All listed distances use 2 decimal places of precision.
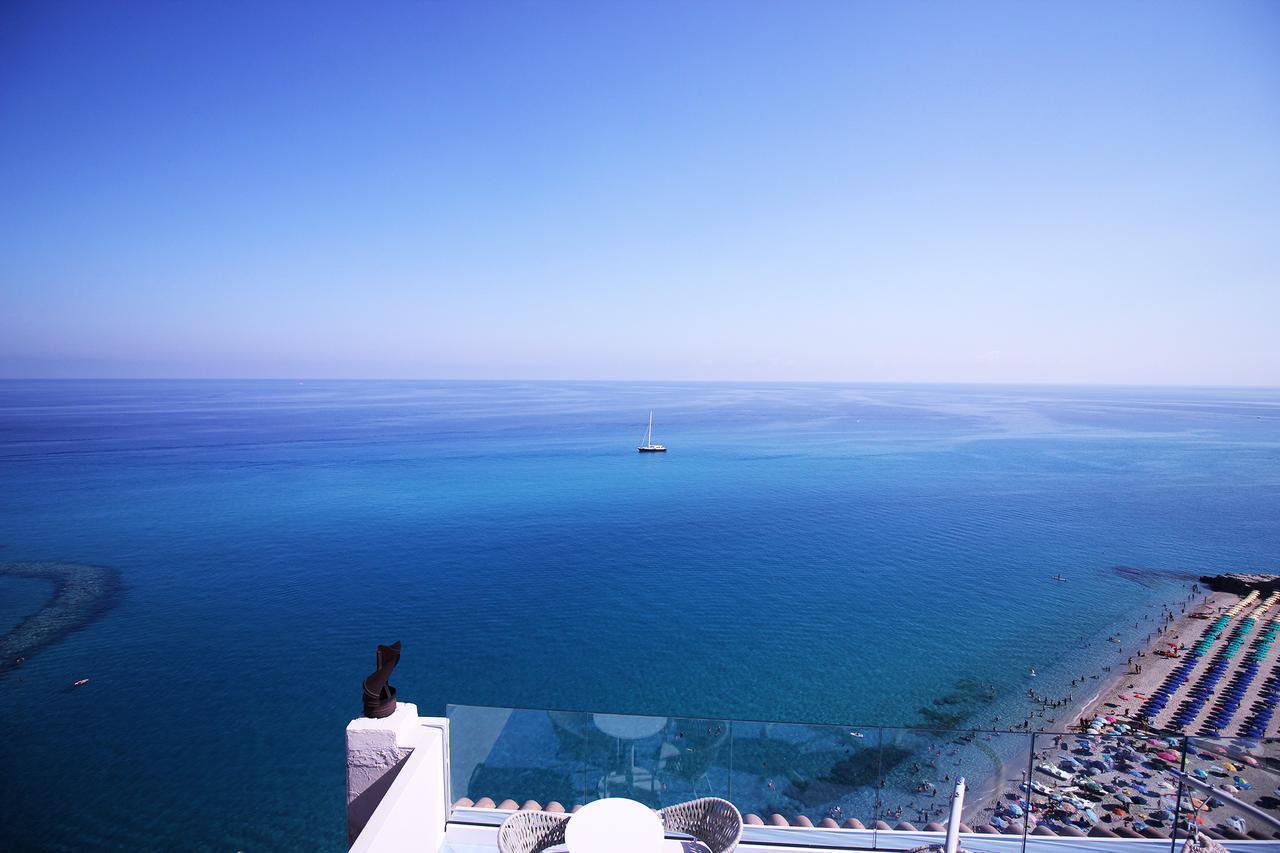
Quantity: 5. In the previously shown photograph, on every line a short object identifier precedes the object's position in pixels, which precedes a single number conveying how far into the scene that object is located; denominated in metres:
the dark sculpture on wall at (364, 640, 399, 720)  4.70
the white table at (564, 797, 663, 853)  4.06
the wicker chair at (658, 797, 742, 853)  4.79
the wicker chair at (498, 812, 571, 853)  4.58
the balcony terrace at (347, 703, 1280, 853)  5.00
